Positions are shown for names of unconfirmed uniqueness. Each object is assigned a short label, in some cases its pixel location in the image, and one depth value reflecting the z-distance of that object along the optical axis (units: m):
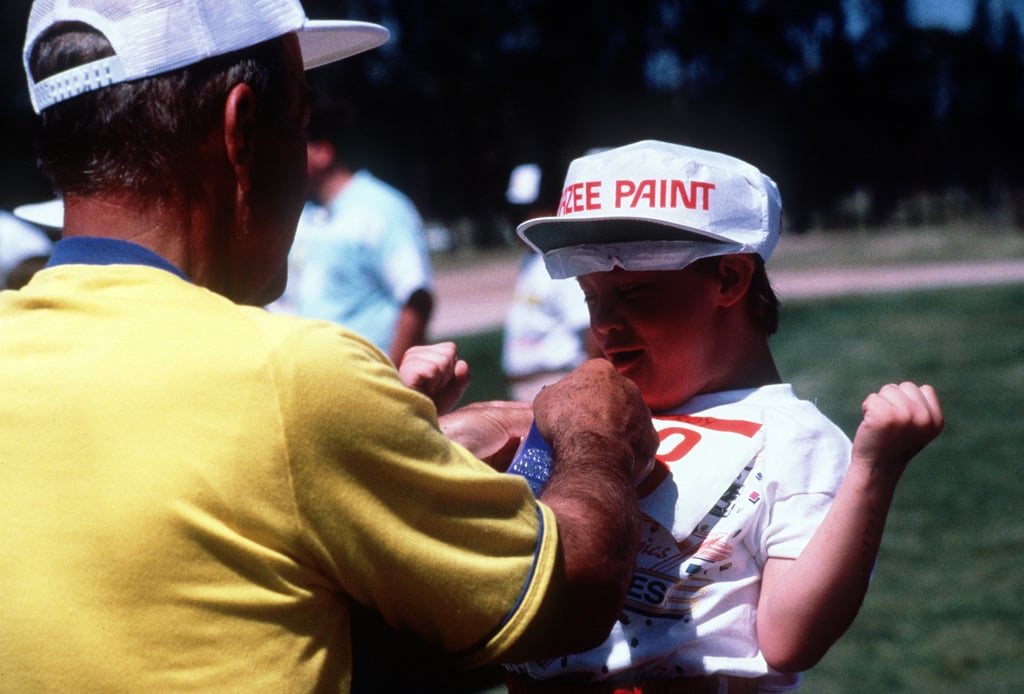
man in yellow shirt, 1.68
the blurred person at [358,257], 6.09
